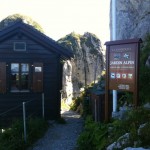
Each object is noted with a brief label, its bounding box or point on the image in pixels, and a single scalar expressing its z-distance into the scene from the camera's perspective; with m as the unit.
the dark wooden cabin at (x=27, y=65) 9.83
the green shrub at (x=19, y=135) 6.59
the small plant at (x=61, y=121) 9.88
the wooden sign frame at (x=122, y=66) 5.48
